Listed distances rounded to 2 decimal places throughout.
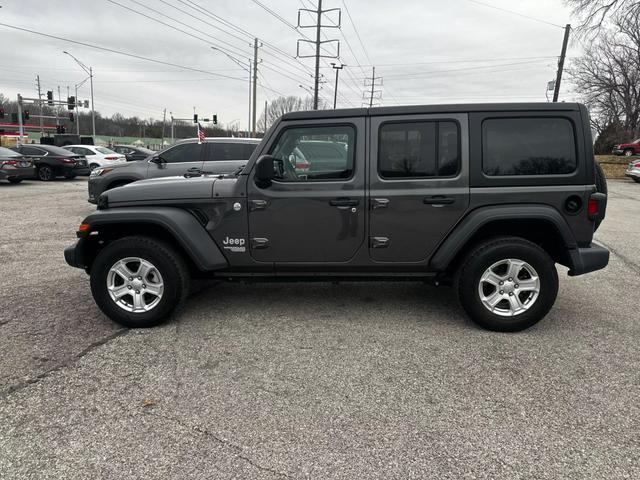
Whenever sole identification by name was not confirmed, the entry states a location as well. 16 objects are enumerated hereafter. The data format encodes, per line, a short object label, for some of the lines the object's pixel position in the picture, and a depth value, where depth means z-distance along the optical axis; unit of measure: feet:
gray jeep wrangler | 12.19
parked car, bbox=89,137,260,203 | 29.78
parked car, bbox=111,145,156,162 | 51.96
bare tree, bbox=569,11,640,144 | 120.78
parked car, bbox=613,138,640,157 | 105.40
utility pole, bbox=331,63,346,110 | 138.42
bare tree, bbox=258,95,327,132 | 262.04
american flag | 29.99
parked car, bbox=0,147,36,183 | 51.58
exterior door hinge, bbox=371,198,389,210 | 12.43
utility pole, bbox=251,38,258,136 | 120.47
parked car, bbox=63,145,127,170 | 67.46
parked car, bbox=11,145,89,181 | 59.93
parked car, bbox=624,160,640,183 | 68.31
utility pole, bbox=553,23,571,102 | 87.10
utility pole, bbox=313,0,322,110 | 107.65
